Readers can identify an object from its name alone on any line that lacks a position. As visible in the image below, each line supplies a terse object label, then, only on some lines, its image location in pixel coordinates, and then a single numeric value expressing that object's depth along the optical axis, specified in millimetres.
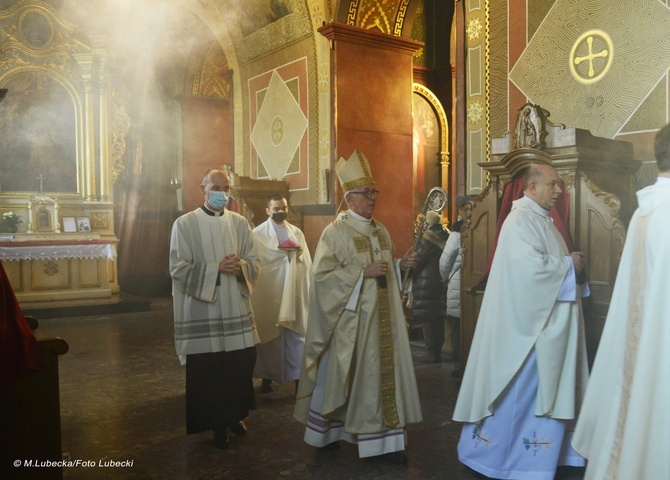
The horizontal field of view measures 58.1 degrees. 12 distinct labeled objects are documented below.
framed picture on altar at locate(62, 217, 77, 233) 11031
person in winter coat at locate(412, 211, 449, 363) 6398
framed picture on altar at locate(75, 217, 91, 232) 11164
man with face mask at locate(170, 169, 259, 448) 4105
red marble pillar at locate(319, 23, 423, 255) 8672
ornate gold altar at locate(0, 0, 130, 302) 10352
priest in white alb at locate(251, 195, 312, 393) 5410
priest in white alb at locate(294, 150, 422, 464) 3662
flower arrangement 10555
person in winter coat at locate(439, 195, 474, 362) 5953
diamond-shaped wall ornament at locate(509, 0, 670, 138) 5016
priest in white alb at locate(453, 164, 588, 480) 3334
